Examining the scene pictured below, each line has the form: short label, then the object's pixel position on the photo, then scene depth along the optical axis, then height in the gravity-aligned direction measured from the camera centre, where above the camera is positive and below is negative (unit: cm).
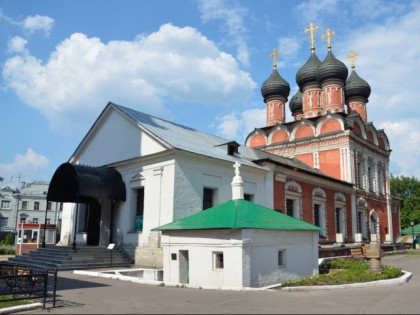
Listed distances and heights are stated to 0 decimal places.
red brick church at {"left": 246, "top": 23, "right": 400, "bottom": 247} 2520 +632
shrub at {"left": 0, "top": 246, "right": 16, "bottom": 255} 3028 -179
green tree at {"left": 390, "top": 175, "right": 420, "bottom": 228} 5322 +562
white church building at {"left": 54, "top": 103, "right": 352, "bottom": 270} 1702 +230
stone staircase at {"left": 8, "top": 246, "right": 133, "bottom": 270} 1573 -122
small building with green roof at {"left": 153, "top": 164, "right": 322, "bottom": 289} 1141 -50
